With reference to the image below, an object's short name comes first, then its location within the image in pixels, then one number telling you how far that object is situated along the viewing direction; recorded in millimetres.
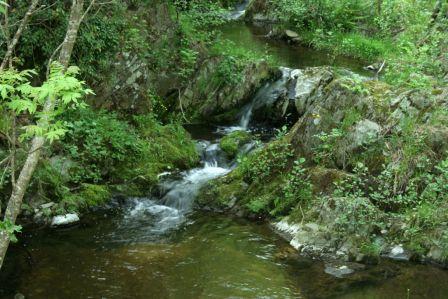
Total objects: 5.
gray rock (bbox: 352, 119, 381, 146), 9617
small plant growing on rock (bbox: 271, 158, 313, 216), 9616
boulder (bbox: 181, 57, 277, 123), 14250
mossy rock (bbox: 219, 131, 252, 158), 12077
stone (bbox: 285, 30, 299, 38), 20728
